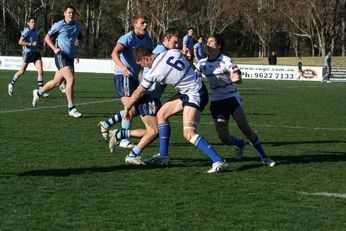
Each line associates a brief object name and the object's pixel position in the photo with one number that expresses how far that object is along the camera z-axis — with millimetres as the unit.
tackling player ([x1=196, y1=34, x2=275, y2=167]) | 8492
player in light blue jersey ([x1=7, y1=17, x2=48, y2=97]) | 20734
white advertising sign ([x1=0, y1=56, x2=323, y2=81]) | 44219
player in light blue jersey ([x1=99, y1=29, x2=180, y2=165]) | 8406
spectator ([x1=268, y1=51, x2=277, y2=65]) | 52019
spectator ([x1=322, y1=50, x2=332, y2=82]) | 42041
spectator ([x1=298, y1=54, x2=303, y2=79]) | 43416
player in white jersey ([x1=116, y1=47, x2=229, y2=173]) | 7734
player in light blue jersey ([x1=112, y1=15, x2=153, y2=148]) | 9953
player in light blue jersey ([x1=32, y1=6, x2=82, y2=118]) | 14258
